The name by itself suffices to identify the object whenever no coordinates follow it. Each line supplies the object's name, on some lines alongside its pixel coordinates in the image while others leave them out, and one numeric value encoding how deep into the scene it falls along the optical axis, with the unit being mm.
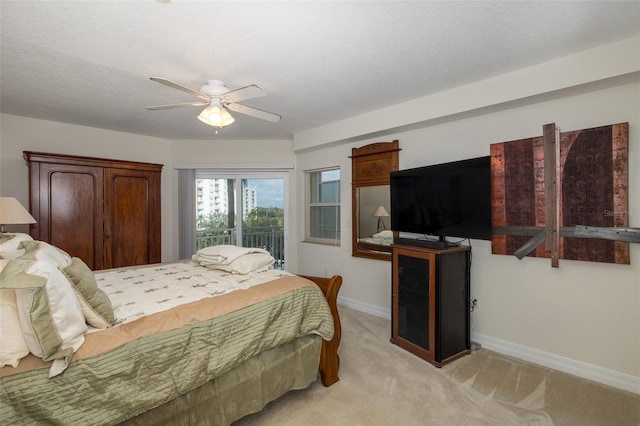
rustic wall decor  2131
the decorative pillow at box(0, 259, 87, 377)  1111
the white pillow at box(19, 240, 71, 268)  1444
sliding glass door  4746
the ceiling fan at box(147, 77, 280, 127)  2158
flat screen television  2422
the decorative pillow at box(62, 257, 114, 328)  1407
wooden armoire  3170
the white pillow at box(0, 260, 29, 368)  1104
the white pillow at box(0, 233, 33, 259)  1714
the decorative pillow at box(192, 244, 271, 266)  2480
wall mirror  3580
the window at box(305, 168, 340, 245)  4336
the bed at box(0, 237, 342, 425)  1138
